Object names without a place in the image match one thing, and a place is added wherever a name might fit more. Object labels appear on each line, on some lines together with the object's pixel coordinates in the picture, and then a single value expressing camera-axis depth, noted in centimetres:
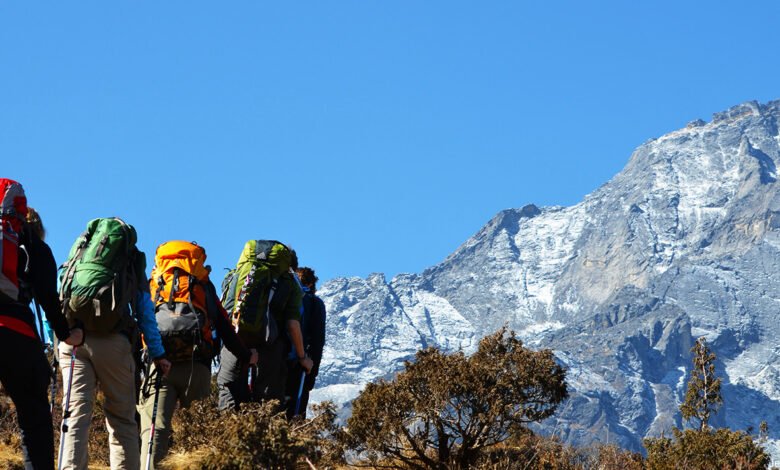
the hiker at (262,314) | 1677
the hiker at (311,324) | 2003
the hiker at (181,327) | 1461
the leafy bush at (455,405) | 2400
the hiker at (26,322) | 1122
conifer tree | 4269
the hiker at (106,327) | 1259
